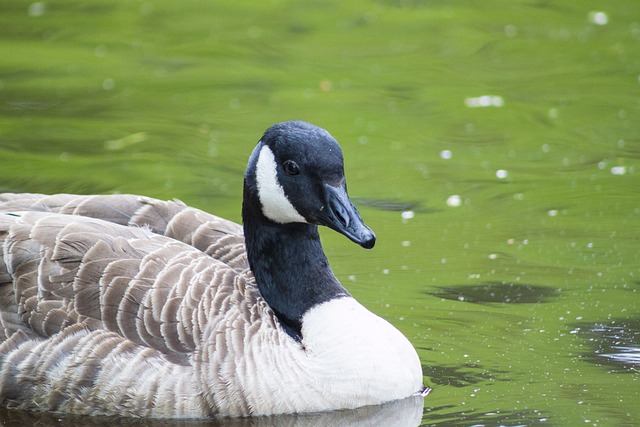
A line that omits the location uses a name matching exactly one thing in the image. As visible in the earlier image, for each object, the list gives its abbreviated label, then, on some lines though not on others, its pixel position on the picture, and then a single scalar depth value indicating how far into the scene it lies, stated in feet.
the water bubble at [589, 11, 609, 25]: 64.90
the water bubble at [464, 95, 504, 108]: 53.06
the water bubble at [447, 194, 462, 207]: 42.66
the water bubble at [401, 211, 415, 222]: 41.50
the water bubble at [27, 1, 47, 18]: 68.03
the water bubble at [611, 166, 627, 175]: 45.42
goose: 28.43
